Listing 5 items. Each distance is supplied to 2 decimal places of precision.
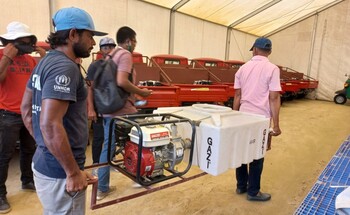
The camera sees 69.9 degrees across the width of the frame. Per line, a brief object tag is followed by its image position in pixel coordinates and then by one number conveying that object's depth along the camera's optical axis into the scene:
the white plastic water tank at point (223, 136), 1.49
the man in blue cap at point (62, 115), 1.02
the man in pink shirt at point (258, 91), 2.27
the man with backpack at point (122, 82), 2.03
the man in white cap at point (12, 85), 2.09
